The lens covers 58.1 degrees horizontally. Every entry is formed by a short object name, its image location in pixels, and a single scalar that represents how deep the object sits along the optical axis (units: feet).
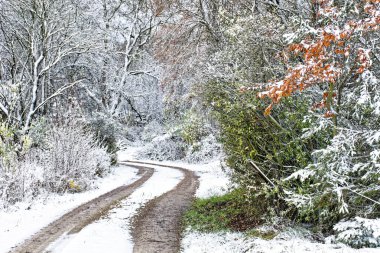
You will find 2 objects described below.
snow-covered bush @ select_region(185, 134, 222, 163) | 85.10
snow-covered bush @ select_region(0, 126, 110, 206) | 33.09
